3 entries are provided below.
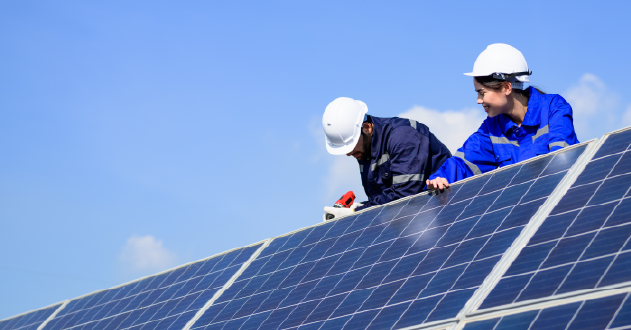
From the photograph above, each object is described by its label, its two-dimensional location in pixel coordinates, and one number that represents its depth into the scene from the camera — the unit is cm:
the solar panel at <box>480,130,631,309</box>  886
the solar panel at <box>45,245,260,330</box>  1597
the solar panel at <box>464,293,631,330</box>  764
